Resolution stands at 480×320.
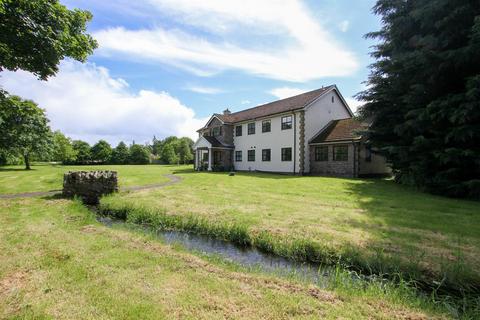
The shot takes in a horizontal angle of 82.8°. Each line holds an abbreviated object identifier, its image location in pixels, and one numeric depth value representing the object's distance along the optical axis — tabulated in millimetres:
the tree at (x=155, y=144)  102750
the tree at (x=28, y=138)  28312
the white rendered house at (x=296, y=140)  23250
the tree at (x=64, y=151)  53062
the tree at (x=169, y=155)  61906
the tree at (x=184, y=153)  61406
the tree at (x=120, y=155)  61631
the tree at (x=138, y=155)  62594
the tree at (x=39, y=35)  5832
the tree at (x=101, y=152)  61656
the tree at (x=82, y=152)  58656
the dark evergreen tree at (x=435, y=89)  12039
